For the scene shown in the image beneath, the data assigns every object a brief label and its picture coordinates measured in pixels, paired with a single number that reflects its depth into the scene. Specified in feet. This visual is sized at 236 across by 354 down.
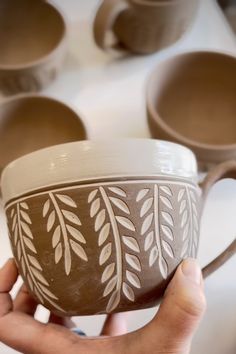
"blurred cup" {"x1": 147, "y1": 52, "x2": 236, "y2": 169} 1.98
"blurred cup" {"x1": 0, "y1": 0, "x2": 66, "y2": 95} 2.15
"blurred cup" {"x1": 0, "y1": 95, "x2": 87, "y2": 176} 1.87
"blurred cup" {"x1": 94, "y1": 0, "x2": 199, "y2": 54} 1.96
